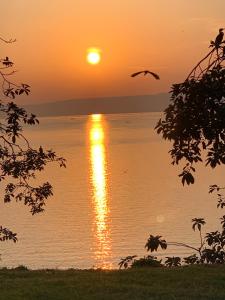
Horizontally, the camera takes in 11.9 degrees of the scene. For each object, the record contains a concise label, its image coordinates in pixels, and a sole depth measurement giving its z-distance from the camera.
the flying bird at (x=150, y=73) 11.27
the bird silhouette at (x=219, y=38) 11.82
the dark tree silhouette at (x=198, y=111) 12.14
